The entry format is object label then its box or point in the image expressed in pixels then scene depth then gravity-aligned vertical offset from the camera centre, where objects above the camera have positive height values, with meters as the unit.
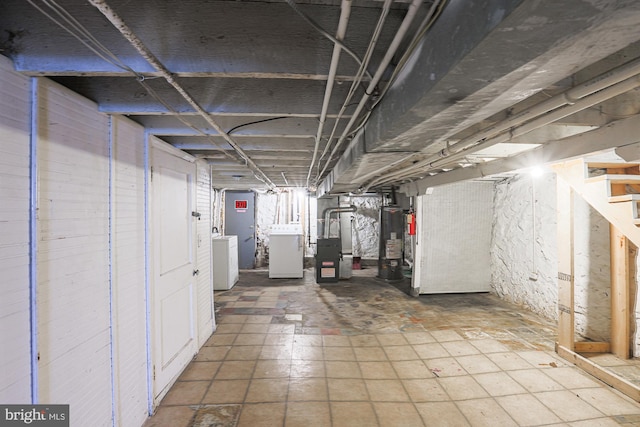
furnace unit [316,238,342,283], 5.59 -0.89
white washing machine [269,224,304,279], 5.80 -0.83
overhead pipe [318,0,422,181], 0.70 +0.50
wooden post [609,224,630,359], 2.65 -0.74
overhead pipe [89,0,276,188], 0.70 +0.52
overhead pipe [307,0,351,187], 0.69 +0.50
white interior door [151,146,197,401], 2.12 -0.44
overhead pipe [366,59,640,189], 0.88 +0.42
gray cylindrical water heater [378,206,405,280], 5.79 -0.51
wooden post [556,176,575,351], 2.63 -0.45
